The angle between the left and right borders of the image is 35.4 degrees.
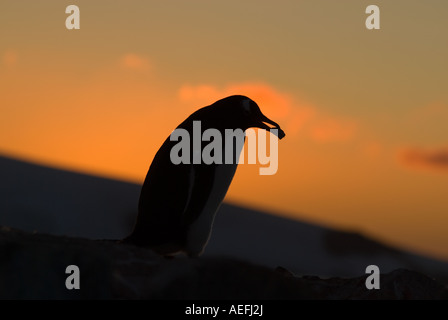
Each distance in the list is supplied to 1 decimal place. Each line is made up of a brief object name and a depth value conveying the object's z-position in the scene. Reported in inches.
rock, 173.0
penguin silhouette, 235.0
